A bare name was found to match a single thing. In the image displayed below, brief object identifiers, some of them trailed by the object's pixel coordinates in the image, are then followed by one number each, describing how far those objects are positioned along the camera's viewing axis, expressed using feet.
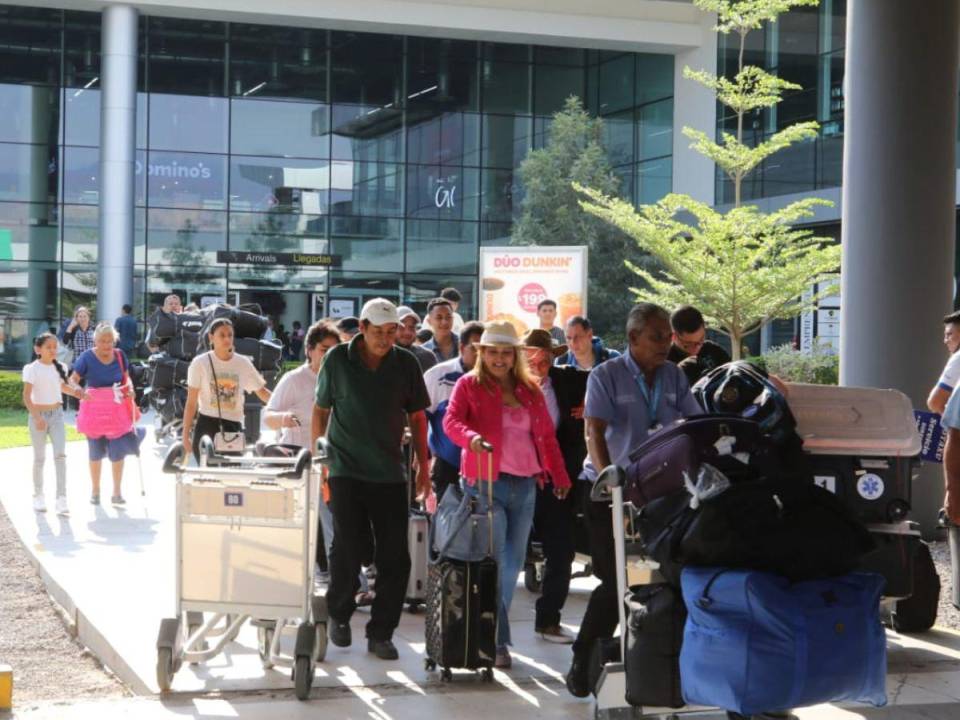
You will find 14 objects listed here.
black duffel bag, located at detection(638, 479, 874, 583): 16.14
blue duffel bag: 15.66
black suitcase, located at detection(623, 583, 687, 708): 17.19
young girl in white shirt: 46.55
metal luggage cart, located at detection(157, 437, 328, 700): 22.62
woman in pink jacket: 25.25
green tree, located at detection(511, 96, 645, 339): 124.57
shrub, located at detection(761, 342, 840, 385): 82.99
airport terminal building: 128.26
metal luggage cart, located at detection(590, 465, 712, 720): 18.04
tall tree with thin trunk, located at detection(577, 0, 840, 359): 96.17
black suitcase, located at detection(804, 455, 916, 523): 25.75
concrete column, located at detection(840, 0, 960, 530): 40.63
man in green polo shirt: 25.52
